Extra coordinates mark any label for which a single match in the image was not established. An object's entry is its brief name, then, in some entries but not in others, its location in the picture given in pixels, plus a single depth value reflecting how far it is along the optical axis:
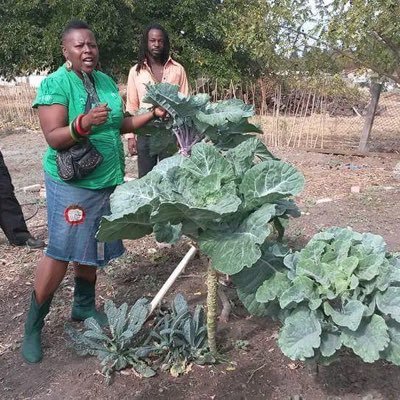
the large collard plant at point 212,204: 1.88
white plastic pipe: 2.56
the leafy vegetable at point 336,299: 1.78
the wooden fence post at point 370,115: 8.27
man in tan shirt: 3.78
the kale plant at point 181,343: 2.33
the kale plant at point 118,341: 2.33
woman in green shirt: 2.25
